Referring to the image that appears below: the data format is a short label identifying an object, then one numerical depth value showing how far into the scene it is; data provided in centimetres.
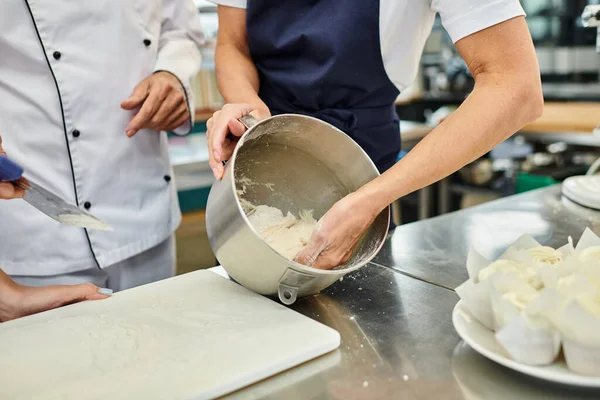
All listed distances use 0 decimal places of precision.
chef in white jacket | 125
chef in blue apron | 91
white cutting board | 73
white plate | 65
